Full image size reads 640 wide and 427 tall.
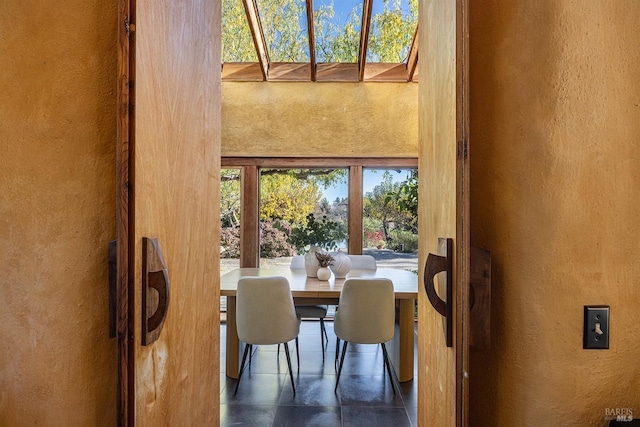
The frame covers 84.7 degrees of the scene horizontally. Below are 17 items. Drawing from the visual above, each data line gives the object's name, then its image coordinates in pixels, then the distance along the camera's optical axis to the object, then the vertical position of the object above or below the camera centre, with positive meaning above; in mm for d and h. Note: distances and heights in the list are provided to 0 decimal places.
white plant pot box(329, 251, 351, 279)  3258 -508
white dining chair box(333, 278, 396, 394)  2549 -732
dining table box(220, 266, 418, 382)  2717 -794
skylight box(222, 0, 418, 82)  3809 +2043
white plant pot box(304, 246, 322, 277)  3264 -480
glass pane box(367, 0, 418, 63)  3773 +2103
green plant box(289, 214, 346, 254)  4703 -305
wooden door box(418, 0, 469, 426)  850 +66
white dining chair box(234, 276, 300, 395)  2518 -725
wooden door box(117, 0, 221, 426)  783 +34
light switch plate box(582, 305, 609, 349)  932 -307
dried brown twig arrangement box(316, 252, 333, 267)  3191 -434
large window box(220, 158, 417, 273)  4629 +45
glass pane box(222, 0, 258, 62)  3753 +2045
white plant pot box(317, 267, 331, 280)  3145 -562
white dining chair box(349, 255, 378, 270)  3893 -571
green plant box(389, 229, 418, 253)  4688 -371
